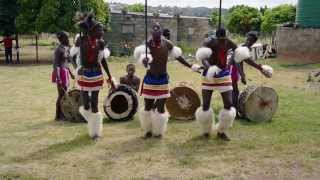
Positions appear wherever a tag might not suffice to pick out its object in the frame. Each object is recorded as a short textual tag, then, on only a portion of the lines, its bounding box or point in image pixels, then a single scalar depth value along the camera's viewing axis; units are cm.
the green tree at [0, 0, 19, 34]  2777
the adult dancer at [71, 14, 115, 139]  886
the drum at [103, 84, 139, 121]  1017
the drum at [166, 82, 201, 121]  1059
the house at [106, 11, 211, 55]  3412
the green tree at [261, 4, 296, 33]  5200
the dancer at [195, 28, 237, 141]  870
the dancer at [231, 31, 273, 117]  894
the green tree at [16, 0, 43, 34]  2731
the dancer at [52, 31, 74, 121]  1053
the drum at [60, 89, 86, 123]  1046
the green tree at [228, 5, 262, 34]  6025
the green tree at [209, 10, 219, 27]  4018
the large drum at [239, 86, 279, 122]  1038
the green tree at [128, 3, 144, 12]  6466
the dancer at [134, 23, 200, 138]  884
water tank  2423
